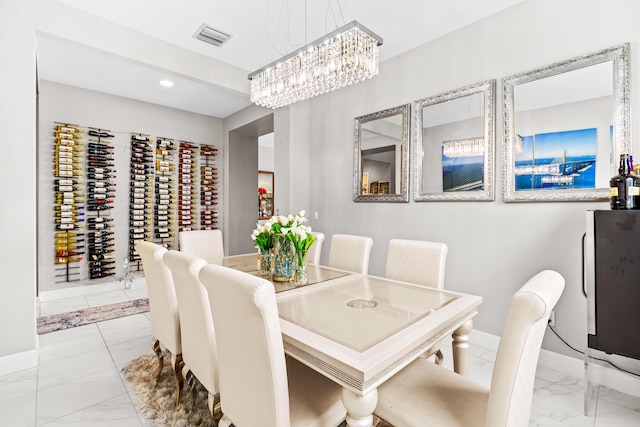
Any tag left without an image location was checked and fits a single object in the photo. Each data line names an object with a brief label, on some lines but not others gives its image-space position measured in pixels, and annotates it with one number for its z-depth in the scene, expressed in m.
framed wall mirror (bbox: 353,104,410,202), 3.22
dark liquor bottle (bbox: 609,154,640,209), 1.77
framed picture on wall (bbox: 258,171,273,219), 8.02
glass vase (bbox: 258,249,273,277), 2.12
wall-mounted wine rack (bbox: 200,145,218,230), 5.48
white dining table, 1.02
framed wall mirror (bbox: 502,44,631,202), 2.04
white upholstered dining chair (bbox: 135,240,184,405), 1.79
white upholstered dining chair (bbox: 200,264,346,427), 1.00
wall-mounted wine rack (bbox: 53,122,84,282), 4.11
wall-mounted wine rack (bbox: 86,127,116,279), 4.38
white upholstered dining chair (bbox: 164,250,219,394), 1.41
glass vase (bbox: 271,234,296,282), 1.95
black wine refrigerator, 1.74
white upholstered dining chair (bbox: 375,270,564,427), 0.90
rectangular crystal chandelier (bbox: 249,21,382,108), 2.02
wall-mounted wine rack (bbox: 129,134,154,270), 4.74
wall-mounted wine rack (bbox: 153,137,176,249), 4.98
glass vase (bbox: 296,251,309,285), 1.96
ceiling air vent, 2.88
